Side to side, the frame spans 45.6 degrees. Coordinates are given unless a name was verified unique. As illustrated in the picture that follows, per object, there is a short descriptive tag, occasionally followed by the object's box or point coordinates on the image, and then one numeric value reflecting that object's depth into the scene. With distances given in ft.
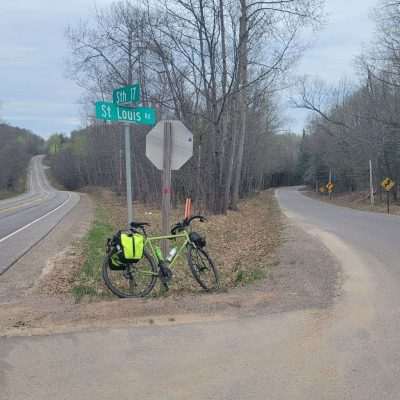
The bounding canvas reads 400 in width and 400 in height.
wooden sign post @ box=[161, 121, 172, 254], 23.27
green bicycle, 20.89
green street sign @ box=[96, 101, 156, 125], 22.33
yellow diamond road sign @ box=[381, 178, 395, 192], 96.09
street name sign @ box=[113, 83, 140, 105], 22.03
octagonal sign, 23.25
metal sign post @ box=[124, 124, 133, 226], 22.70
